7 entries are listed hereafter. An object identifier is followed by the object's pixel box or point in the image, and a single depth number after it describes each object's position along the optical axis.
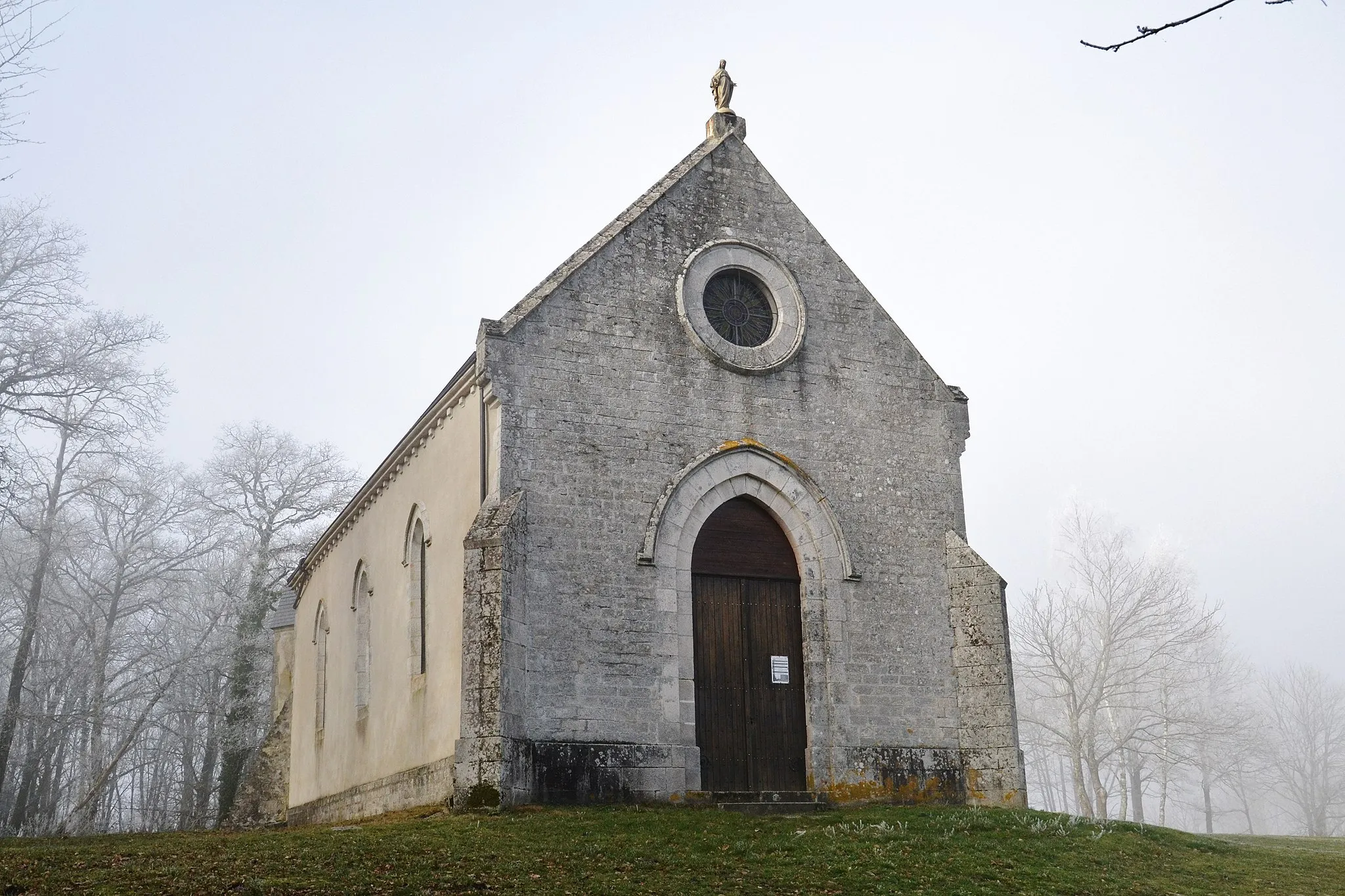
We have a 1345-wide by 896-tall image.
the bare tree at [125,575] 32.44
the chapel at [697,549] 14.86
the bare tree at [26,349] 25.95
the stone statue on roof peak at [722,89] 18.97
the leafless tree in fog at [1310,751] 59.09
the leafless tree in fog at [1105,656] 35.59
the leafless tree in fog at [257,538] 33.78
